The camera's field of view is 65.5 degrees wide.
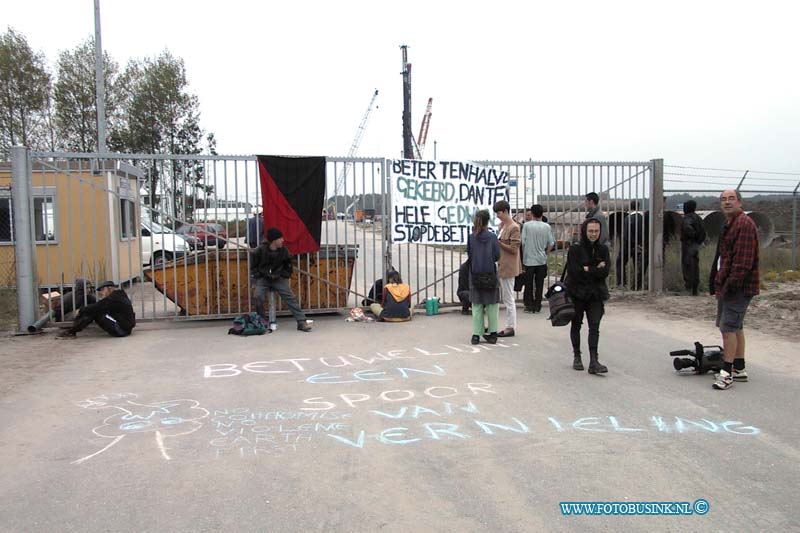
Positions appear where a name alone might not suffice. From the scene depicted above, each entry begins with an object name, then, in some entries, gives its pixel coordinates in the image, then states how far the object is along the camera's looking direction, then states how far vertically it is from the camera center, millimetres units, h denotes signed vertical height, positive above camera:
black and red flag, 10055 +544
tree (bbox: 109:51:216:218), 27094 +5313
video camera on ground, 6695 -1448
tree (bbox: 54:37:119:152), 26000 +5564
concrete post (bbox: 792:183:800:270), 16188 -208
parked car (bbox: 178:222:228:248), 9820 -16
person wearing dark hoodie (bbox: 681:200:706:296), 12445 -385
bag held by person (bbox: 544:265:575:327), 7004 -902
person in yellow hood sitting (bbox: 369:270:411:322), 10312 -1235
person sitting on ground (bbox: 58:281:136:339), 9141 -1222
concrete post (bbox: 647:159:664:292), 12406 -16
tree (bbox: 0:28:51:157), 25281 +5859
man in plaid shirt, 6129 -524
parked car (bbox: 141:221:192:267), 17194 -349
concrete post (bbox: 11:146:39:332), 9188 -68
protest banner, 10898 +584
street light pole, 17156 +3991
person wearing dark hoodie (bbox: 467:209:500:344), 8258 -615
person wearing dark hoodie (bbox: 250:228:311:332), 9586 -626
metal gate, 9438 +168
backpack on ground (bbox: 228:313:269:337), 9406 -1452
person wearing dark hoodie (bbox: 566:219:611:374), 6789 -527
